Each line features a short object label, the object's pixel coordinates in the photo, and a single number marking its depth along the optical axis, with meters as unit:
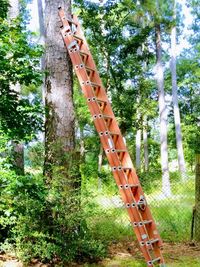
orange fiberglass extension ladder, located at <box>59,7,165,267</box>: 4.48
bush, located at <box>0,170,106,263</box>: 4.66
